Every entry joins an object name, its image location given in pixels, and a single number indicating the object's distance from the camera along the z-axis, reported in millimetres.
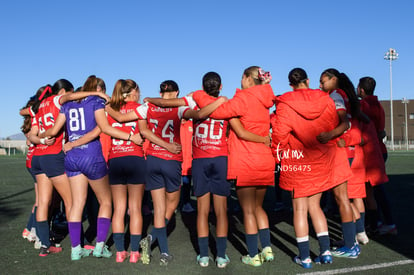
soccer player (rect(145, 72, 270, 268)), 4426
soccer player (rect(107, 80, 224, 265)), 4566
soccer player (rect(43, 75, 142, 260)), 4711
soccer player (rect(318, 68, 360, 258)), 4508
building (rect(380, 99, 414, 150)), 74688
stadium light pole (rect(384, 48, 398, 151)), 53362
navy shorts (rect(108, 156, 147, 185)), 4672
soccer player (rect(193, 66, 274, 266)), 4309
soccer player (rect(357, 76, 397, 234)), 5778
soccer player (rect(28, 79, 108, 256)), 4984
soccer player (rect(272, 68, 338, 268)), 4316
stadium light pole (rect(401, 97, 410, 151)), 69544
